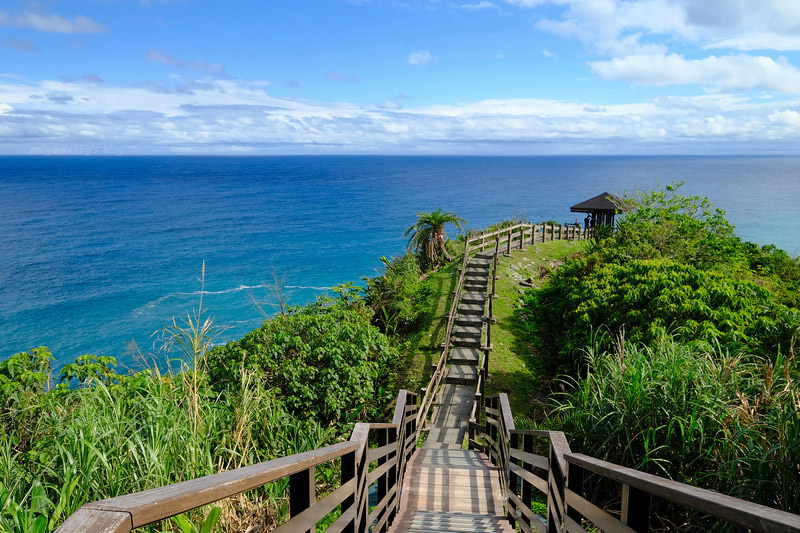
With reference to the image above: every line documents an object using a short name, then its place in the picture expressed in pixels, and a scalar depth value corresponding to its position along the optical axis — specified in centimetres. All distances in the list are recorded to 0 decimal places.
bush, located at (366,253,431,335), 1716
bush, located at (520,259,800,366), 849
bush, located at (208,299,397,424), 972
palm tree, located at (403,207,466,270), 2223
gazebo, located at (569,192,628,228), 2566
